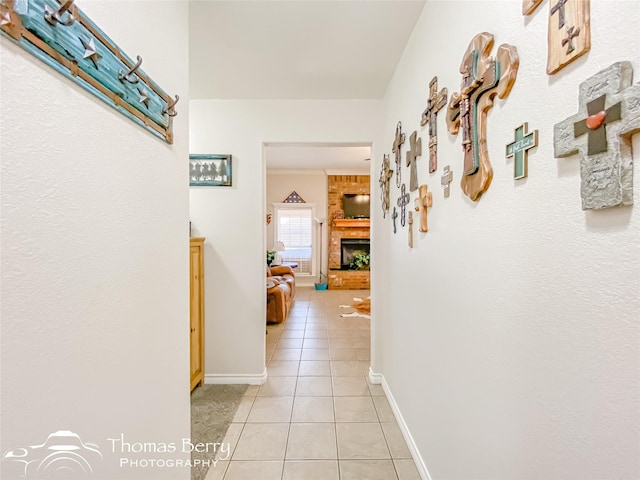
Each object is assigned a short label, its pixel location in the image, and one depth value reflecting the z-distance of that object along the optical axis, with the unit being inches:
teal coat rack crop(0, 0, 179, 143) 23.3
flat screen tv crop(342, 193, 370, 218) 289.6
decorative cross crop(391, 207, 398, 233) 87.8
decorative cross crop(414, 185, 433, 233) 61.5
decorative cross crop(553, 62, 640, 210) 21.9
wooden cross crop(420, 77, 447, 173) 57.1
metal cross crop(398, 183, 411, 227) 77.9
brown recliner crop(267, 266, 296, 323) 178.9
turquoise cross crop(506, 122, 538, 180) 31.6
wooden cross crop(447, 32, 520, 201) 35.7
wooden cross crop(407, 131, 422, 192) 68.4
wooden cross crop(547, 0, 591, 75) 25.0
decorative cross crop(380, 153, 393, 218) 97.1
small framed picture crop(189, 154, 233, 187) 106.5
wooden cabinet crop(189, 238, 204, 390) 99.6
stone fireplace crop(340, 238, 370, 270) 287.4
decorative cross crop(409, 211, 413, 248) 72.6
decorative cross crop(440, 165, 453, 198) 51.8
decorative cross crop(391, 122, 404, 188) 83.1
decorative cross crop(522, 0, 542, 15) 30.8
